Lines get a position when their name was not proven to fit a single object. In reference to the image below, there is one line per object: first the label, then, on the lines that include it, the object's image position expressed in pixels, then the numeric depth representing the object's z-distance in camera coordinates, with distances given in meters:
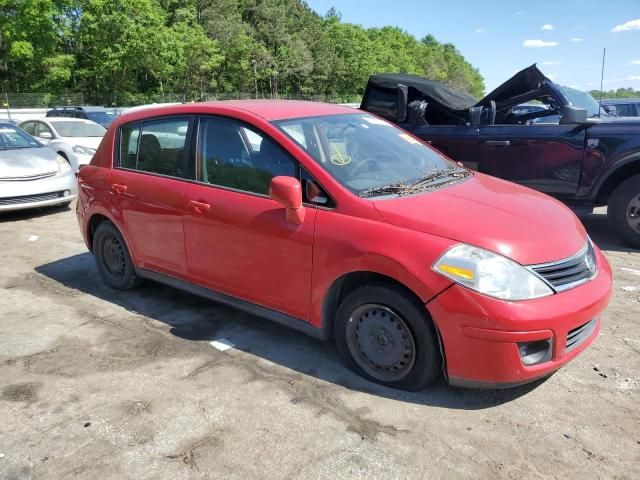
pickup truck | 6.00
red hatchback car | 2.83
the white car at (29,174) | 7.95
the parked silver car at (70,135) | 11.02
